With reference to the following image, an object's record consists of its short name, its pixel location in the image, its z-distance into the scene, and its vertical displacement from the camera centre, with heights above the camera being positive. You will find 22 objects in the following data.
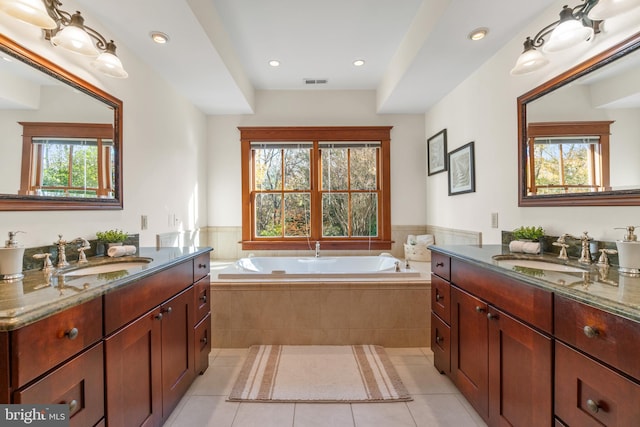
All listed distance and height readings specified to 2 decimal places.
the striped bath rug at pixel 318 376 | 1.80 -1.08
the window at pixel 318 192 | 3.69 +0.28
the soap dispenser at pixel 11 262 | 1.16 -0.18
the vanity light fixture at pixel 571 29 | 1.16 +0.84
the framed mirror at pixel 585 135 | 1.32 +0.41
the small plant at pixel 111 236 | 1.81 -0.12
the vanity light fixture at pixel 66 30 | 1.16 +0.85
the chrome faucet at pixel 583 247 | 1.46 -0.18
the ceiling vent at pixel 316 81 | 3.38 +1.53
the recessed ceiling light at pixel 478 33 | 1.93 +1.19
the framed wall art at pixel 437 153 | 3.19 +0.69
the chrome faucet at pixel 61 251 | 1.47 -0.17
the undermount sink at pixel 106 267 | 1.52 -0.28
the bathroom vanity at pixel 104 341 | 0.80 -0.44
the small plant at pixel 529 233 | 1.80 -0.12
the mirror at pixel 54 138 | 1.31 +0.41
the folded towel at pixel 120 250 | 1.74 -0.20
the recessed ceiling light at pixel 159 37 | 1.93 +1.19
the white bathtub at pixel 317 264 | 3.37 -0.57
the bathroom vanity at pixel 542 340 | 0.83 -0.47
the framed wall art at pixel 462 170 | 2.62 +0.41
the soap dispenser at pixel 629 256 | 1.16 -0.17
